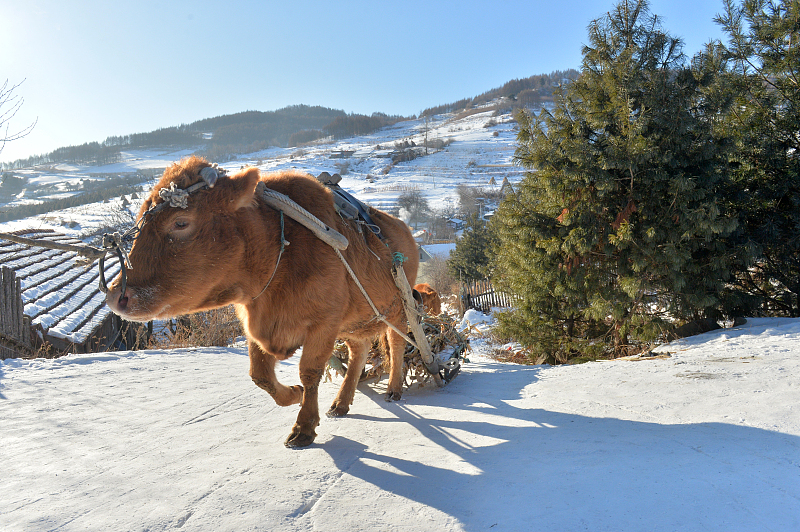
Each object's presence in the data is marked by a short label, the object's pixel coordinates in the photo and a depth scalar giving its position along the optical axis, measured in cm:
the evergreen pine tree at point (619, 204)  643
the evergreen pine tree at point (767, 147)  656
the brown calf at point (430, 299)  612
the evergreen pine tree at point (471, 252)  2631
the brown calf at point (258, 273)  256
